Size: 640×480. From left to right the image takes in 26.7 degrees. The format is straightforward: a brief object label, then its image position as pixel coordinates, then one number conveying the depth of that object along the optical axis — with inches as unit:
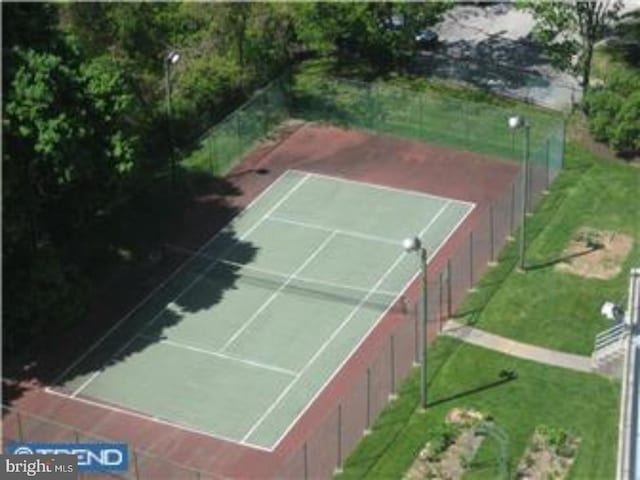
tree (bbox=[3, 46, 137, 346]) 1907.0
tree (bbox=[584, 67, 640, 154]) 2461.9
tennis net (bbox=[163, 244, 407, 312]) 2153.1
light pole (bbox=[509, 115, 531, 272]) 1982.0
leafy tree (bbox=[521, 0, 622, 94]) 2640.3
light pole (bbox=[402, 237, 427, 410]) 1669.5
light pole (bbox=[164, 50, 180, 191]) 2235.0
